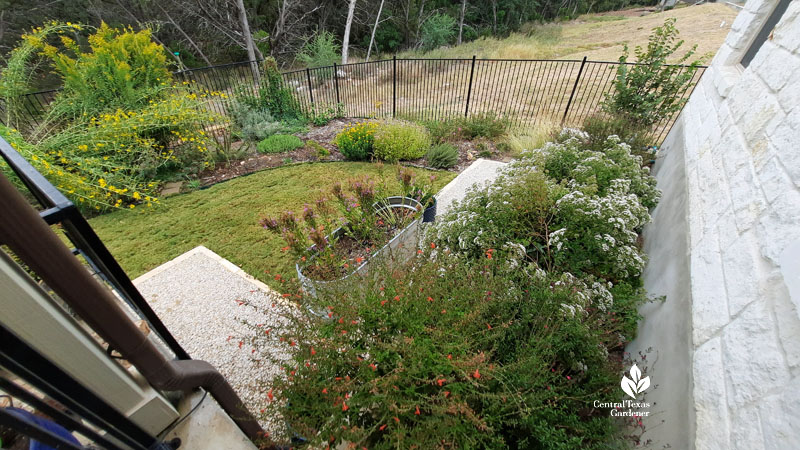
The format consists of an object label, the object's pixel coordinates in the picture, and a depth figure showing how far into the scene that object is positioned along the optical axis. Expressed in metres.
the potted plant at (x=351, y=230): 2.61
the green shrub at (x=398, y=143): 5.61
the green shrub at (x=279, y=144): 6.23
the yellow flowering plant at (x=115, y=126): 4.17
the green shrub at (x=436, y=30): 17.31
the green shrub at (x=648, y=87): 5.00
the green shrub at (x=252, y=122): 6.94
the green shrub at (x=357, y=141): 5.73
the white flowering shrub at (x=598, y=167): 3.02
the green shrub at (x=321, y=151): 6.05
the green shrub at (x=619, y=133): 4.18
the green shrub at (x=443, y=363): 1.26
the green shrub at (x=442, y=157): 5.57
